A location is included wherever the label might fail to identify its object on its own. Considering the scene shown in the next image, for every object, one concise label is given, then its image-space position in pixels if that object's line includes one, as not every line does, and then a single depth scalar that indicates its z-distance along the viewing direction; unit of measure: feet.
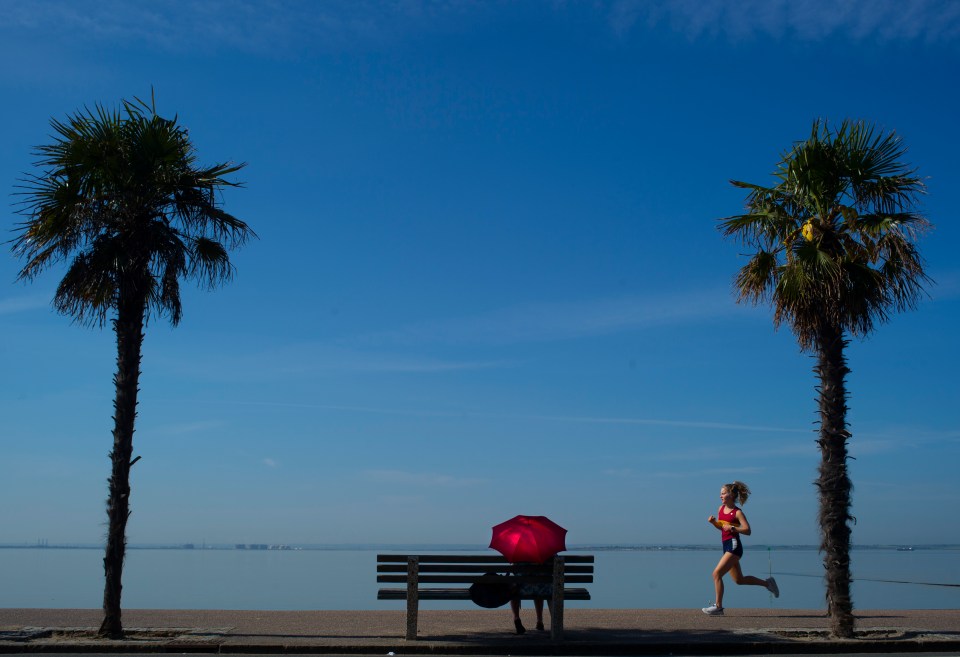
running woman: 45.01
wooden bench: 38.06
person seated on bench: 38.55
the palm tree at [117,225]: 41.32
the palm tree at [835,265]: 41.11
